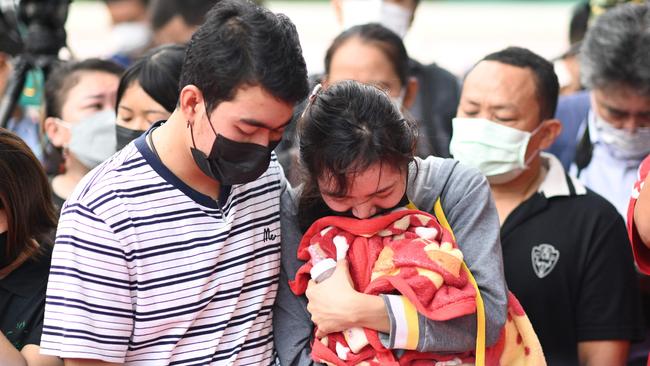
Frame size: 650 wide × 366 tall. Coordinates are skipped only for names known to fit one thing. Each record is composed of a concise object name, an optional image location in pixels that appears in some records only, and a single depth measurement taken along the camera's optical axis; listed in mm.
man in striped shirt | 3867
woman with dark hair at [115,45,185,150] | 5673
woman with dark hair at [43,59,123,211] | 6207
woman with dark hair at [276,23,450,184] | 6537
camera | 7526
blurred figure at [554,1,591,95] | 9325
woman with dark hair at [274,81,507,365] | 4053
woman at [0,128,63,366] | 4534
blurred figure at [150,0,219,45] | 8766
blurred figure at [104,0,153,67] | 9906
